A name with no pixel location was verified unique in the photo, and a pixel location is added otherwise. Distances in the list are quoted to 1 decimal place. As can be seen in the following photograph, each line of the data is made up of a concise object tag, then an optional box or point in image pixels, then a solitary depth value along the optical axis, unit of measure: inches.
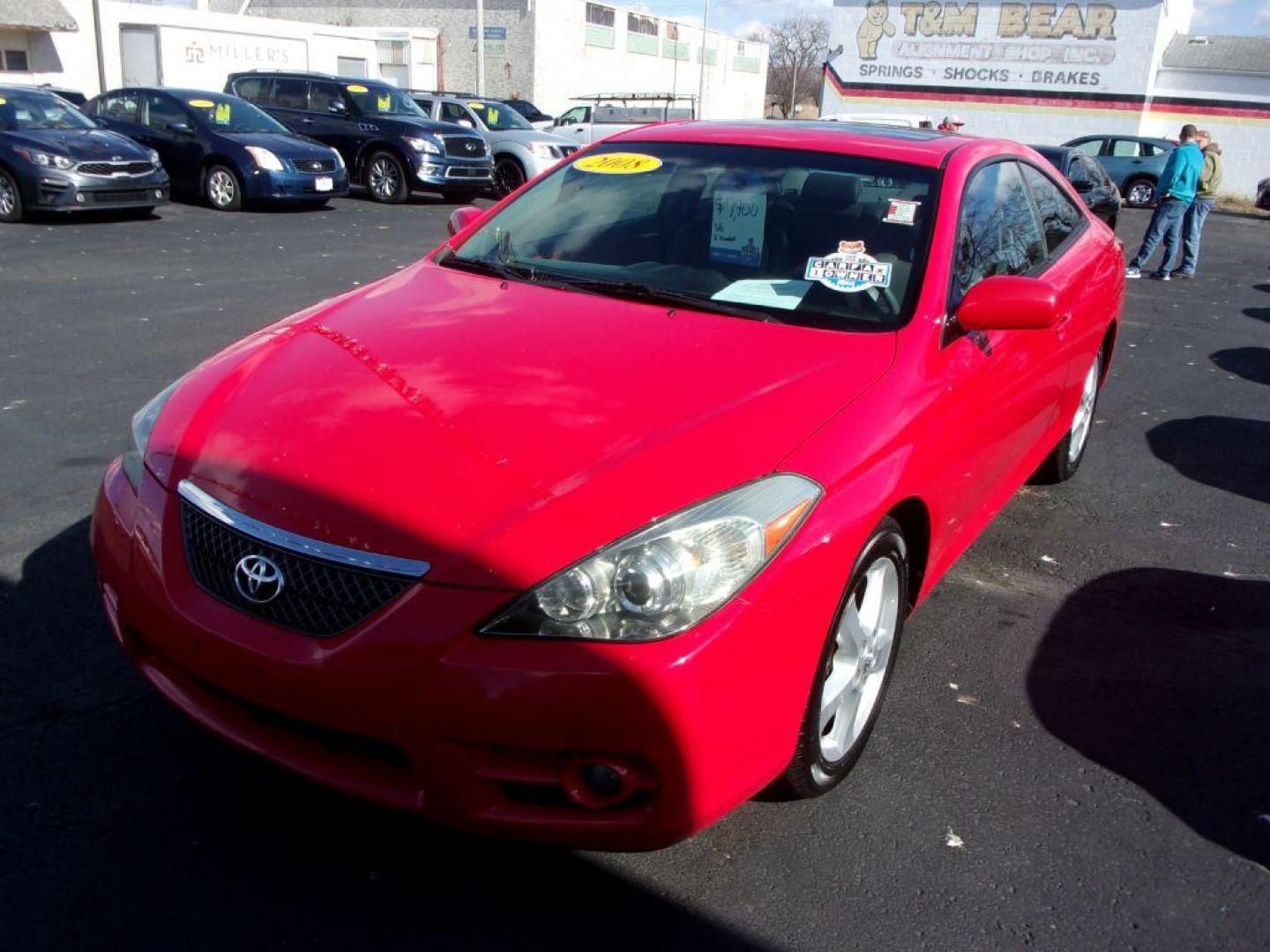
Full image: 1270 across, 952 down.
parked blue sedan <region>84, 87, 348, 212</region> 580.1
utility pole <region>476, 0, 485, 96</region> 1357.0
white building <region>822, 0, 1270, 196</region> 1491.1
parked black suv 674.8
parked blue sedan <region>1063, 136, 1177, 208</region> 1059.9
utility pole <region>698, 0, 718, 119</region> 2218.5
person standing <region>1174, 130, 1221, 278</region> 510.6
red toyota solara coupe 88.7
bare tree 3319.4
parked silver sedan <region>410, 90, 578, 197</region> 746.2
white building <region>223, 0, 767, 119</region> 1926.7
